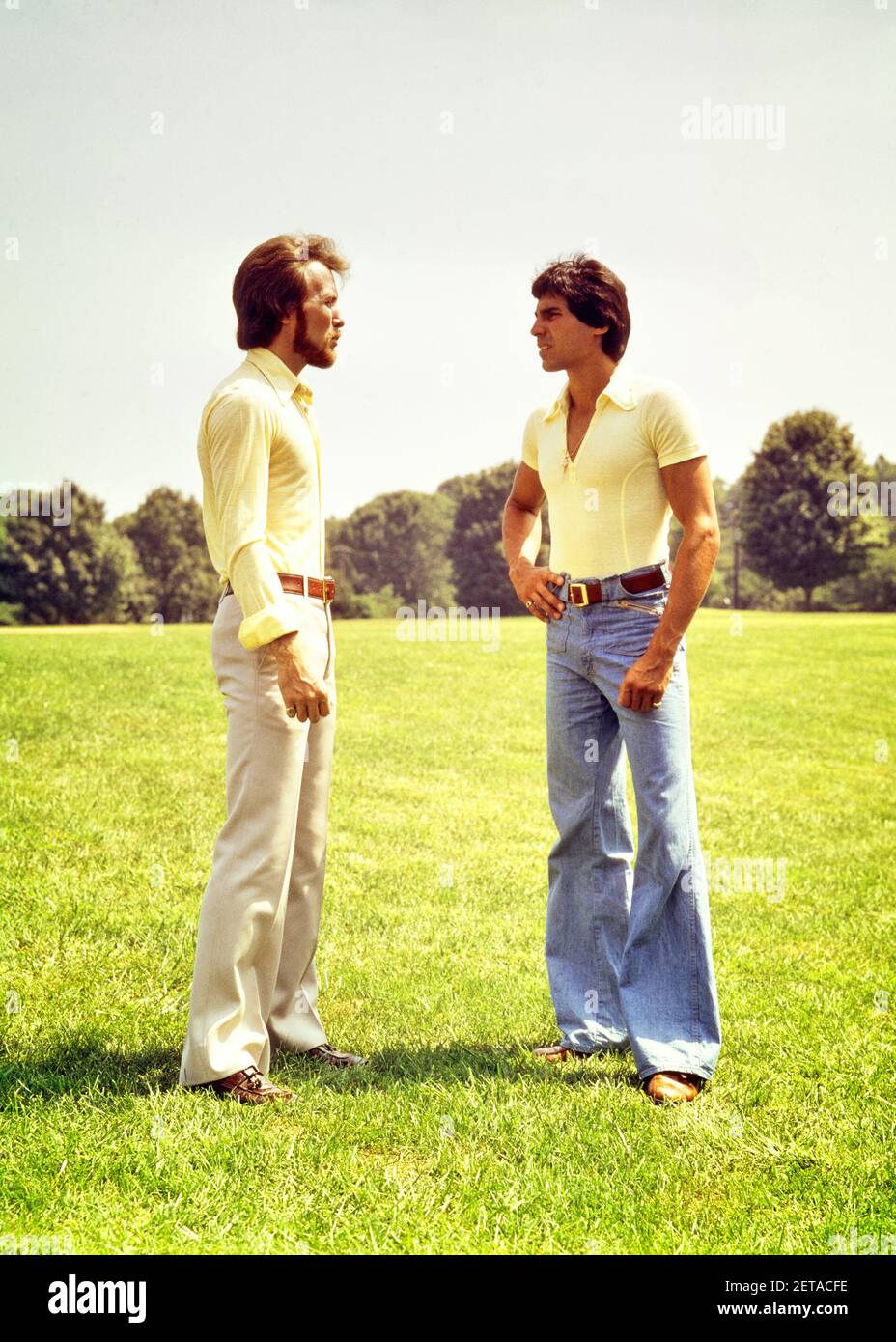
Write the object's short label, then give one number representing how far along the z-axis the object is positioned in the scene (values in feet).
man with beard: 11.57
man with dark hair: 12.41
